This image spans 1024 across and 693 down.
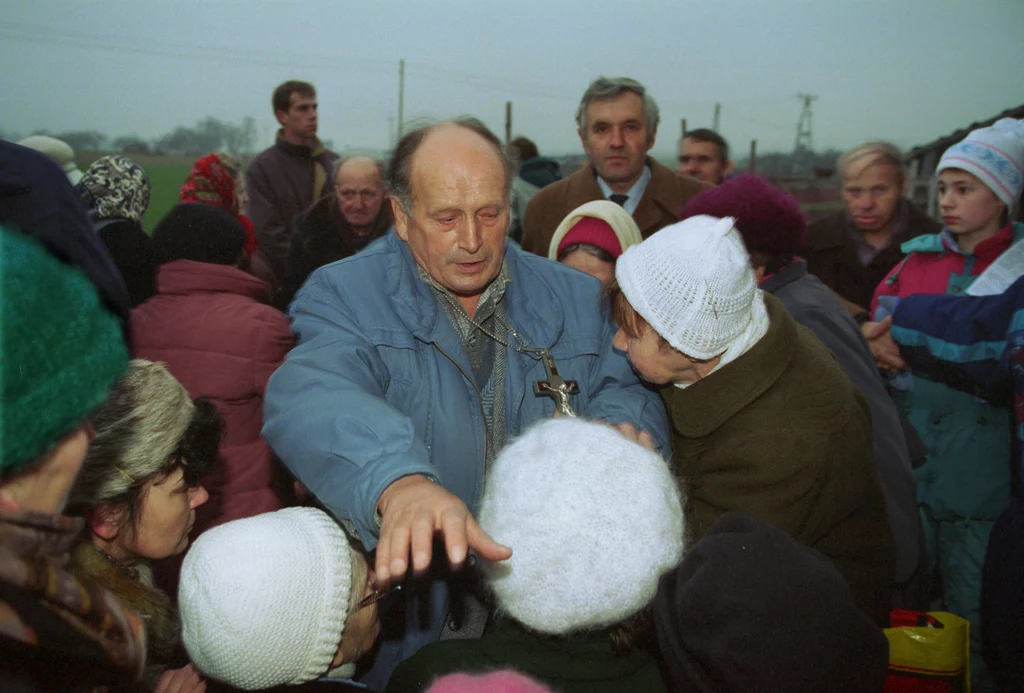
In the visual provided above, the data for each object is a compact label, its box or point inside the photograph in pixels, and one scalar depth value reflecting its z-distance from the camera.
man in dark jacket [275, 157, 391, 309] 4.82
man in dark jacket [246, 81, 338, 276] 5.89
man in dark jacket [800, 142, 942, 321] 4.21
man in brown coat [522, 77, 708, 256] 4.25
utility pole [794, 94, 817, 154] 54.10
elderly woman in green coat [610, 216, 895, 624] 1.79
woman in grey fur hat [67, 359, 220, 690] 1.78
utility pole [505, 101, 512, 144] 27.04
